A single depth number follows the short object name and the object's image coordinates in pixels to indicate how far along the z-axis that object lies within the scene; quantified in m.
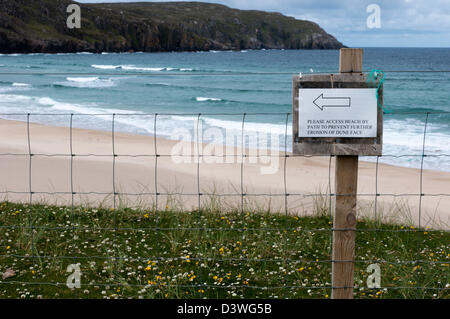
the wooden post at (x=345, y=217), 3.22
